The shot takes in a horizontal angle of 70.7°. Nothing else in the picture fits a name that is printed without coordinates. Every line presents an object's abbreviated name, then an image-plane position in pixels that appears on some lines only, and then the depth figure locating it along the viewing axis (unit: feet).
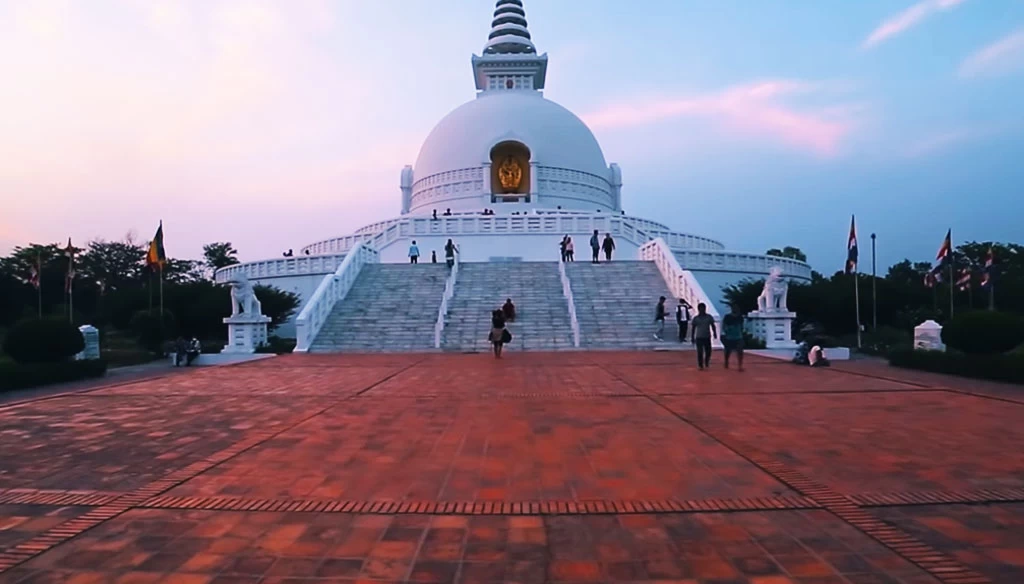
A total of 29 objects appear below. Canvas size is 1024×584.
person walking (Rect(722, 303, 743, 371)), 45.19
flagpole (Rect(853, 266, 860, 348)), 77.00
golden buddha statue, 140.56
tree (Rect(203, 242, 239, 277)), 185.37
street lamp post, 80.07
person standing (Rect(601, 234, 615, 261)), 90.33
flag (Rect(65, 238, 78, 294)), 76.18
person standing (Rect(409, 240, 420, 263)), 93.97
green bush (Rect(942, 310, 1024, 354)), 42.96
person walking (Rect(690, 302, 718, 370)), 45.55
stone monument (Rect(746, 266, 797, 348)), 63.41
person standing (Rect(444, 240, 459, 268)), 83.51
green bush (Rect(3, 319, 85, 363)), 46.55
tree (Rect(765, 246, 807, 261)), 213.05
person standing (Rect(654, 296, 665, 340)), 66.33
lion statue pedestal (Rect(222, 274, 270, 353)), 63.57
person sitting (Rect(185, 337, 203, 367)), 58.65
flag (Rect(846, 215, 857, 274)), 78.28
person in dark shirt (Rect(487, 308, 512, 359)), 55.11
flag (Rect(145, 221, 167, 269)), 78.33
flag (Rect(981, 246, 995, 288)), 70.38
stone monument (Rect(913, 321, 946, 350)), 53.98
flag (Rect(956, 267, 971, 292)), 73.63
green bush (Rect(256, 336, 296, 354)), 65.19
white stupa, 98.43
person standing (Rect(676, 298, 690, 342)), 64.85
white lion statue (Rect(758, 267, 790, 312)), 63.57
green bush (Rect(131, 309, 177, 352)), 69.92
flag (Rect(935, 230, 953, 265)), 74.13
